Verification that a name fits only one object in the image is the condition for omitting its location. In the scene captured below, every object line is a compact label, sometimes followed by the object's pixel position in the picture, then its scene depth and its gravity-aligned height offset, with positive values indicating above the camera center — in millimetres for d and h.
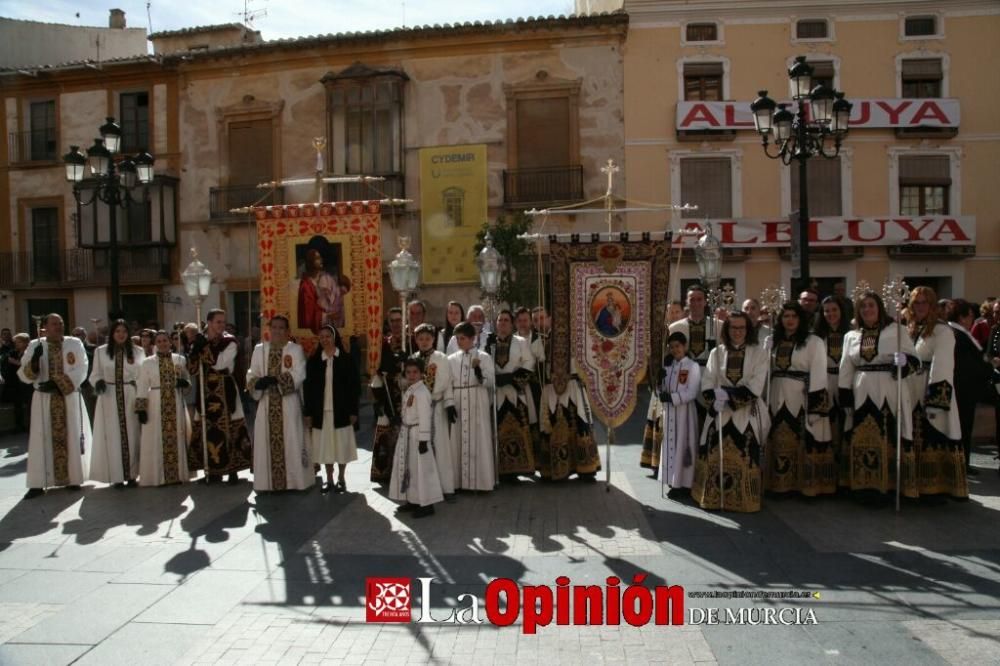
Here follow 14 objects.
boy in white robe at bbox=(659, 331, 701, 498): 7980 -1165
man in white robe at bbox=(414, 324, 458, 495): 7840 -857
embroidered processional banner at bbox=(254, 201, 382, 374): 8641 +465
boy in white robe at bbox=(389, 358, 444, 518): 7477 -1322
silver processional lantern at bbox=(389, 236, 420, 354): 8219 +349
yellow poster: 20766 +2496
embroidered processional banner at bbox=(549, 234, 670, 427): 8094 -23
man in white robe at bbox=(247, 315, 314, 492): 8555 -1149
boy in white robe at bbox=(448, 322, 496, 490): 8320 -1081
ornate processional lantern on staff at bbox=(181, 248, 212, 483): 9547 +363
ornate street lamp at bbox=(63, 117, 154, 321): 12797 +2314
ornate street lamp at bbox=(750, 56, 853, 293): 10586 +2358
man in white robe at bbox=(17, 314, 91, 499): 9070 -1017
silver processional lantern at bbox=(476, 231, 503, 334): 9250 +435
